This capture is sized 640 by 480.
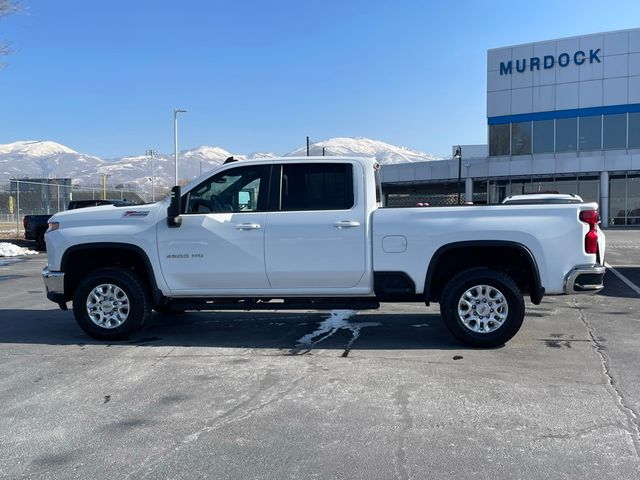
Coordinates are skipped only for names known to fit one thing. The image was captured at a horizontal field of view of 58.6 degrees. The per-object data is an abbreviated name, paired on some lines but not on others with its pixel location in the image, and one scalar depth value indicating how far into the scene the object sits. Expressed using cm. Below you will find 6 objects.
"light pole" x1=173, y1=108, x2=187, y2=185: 3984
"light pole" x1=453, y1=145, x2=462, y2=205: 3435
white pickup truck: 621
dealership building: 3397
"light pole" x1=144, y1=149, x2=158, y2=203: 6006
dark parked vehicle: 1986
